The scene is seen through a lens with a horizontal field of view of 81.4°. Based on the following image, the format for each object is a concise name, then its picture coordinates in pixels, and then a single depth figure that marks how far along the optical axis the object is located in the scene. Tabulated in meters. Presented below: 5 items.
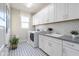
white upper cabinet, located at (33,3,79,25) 1.26
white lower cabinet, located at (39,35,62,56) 1.32
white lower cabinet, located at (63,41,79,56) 0.96
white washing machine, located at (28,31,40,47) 2.51
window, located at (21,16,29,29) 3.69
